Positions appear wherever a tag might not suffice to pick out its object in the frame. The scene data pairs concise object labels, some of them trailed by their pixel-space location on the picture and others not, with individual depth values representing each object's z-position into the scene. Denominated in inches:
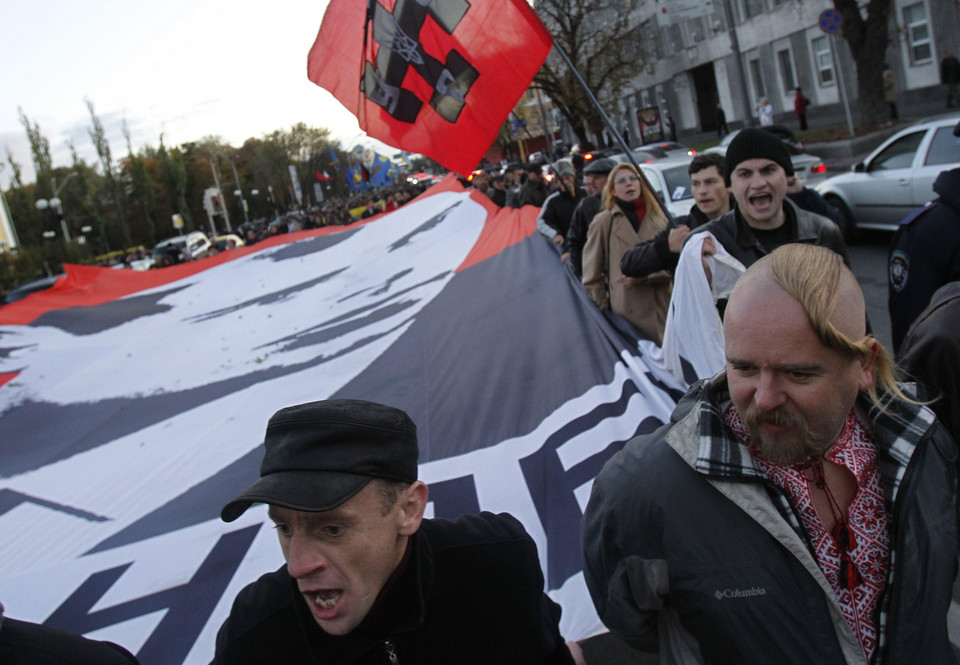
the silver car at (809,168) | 535.2
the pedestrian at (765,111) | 1100.5
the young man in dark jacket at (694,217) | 157.9
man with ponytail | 64.9
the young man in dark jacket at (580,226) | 236.2
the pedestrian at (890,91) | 885.2
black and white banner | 135.0
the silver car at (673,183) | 449.1
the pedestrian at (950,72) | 849.5
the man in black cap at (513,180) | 473.5
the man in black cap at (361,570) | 67.6
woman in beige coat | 186.5
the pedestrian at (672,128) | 1540.7
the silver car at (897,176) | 373.1
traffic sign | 666.0
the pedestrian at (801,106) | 1131.3
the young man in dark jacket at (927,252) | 120.0
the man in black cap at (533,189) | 426.0
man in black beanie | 126.9
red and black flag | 173.5
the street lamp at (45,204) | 1788.9
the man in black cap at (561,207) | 282.2
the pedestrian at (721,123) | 1381.6
